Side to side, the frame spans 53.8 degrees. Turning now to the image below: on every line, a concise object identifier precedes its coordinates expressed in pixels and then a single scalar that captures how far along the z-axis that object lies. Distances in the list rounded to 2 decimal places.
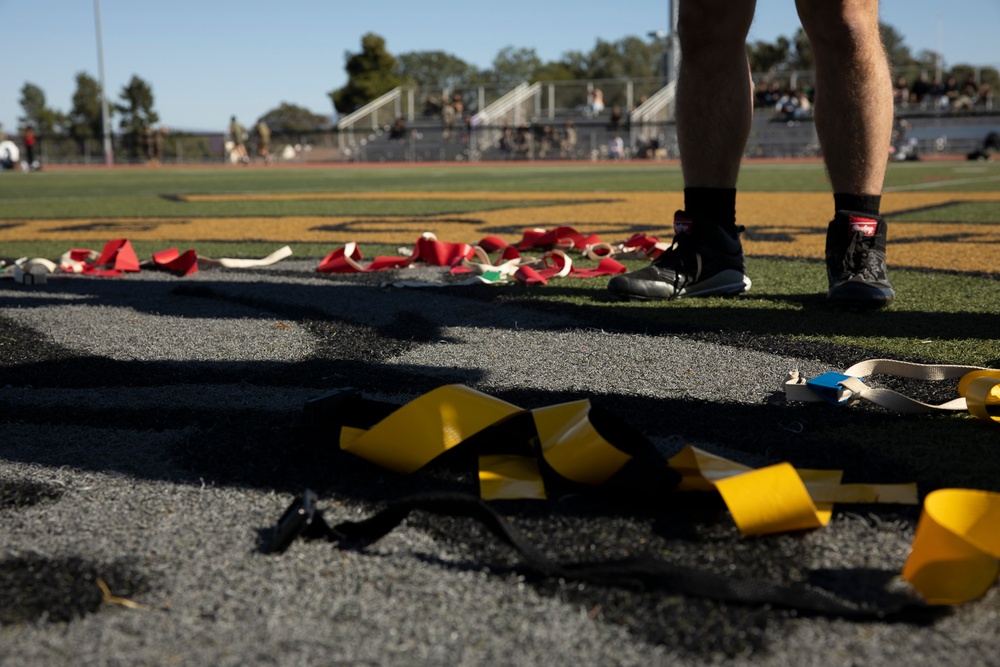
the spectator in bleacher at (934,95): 35.50
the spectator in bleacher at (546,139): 34.81
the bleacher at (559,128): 32.94
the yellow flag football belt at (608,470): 1.06
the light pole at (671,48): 35.03
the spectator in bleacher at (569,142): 34.53
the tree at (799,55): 65.88
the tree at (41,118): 65.88
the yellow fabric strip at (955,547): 1.02
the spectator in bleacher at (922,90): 35.62
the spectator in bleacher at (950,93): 34.81
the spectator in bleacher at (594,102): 37.91
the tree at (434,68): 98.50
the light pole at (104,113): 38.09
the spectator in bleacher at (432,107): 40.34
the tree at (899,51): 74.44
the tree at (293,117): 79.06
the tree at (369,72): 60.97
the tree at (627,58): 89.81
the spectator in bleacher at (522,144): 34.41
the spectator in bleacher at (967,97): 34.53
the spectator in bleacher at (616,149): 34.53
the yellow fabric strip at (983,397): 1.65
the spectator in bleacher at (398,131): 37.19
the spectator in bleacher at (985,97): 35.34
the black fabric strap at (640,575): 1.00
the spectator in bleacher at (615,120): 34.25
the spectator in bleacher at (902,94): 34.25
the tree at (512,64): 96.12
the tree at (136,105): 63.84
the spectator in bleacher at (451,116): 36.47
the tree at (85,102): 69.81
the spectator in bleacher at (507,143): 34.78
